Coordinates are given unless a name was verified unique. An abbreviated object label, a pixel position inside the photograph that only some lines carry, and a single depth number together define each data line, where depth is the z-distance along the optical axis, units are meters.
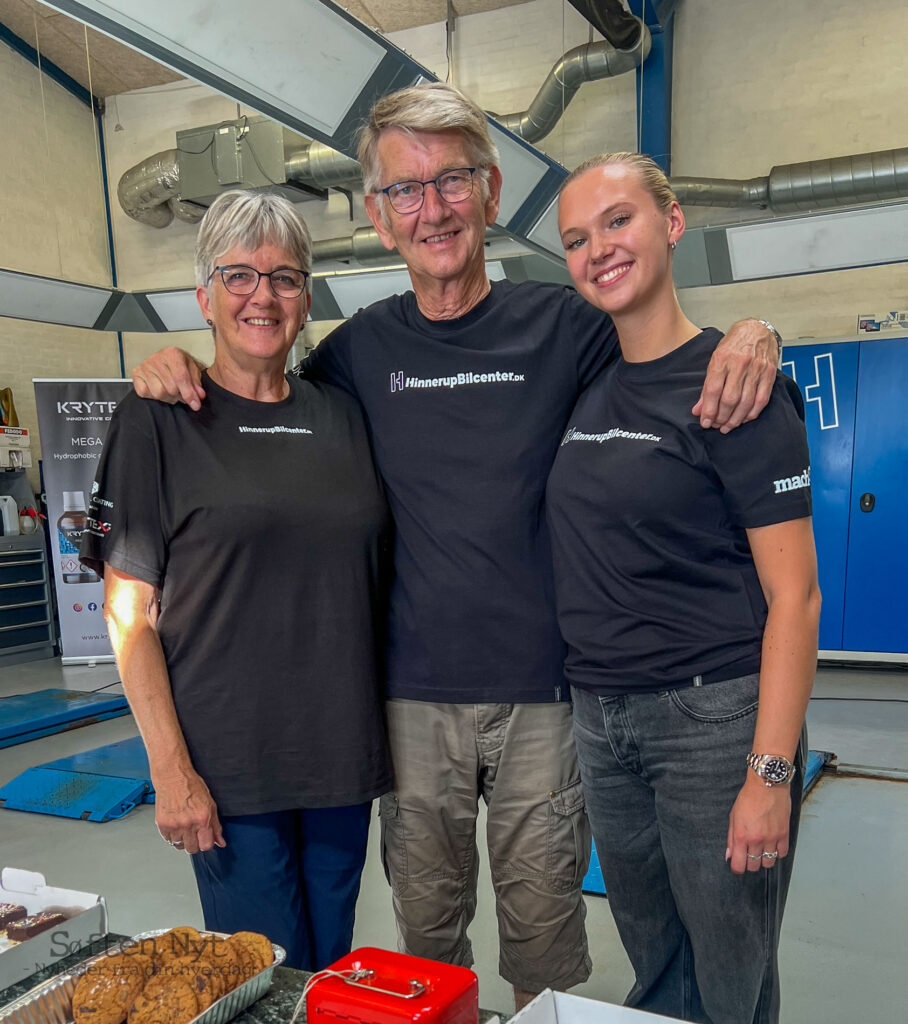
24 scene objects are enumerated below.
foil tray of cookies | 1.00
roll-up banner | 7.16
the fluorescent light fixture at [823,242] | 3.93
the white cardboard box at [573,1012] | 0.93
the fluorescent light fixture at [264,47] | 2.05
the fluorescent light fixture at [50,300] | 4.61
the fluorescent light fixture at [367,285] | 5.04
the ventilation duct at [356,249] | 7.84
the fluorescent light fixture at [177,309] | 5.23
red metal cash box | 0.88
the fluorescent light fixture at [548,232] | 4.07
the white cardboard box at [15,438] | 7.61
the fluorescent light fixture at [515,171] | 3.39
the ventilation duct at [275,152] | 6.82
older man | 1.64
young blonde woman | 1.36
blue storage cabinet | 6.16
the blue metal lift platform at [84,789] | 3.94
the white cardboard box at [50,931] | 1.12
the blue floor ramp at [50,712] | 5.11
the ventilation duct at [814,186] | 6.23
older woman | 1.54
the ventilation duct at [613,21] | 5.65
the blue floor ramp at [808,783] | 3.02
